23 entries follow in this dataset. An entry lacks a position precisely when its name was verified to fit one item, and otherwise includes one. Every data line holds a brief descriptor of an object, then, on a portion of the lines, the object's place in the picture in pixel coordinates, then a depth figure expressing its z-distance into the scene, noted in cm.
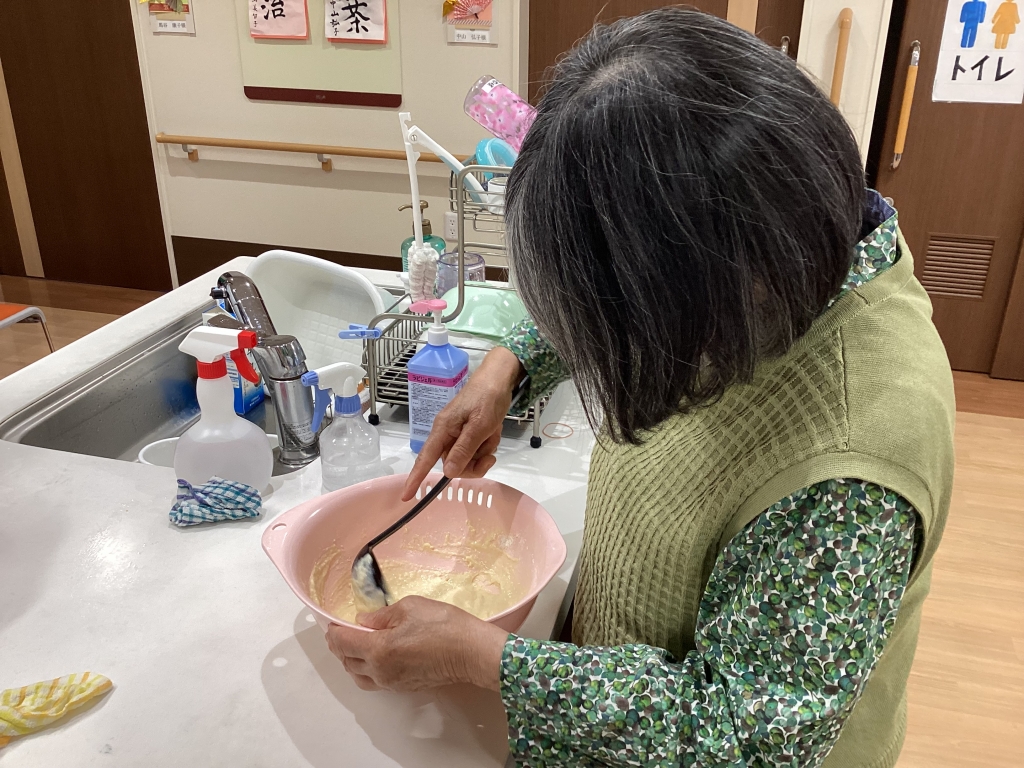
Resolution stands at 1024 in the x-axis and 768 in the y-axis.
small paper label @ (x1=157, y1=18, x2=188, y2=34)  354
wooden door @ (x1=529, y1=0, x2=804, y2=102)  309
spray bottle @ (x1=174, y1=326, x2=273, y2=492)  107
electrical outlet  154
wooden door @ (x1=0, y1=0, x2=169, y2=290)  371
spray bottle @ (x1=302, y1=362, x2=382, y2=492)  110
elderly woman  53
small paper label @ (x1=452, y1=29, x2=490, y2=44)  321
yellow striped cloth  73
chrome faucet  120
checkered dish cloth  102
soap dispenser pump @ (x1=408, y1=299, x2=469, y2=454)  113
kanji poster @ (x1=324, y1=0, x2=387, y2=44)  329
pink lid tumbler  125
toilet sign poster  286
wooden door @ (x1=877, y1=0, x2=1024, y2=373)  300
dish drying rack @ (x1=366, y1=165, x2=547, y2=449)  112
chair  253
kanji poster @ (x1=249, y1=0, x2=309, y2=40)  337
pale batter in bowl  90
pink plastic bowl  84
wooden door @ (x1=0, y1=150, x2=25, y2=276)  416
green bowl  126
